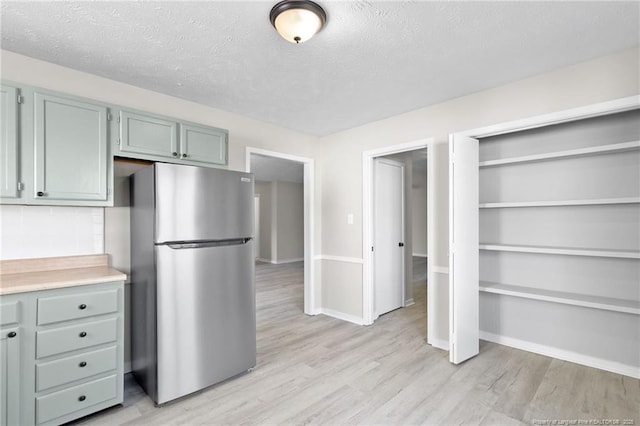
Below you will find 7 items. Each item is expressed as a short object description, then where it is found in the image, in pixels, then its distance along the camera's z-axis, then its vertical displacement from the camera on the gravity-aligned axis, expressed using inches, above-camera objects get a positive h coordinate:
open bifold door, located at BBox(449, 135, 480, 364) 109.6 -12.4
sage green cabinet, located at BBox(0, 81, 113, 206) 78.3 +17.7
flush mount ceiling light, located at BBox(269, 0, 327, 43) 66.8 +43.0
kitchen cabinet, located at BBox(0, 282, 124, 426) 70.9 -33.3
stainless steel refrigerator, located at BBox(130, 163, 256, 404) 86.3 -18.3
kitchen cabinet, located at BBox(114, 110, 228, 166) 95.7 +25.0
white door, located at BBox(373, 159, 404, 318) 164.6 -11.9
